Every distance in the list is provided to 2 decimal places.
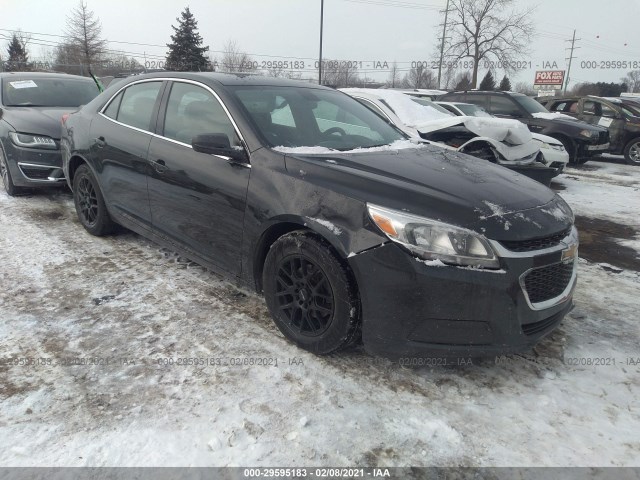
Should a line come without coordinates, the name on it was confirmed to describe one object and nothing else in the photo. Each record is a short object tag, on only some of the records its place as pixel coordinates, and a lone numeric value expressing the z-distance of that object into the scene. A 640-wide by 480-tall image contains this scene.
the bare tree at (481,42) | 42.41
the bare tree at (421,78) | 61.67
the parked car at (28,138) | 5.66
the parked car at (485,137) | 6.54
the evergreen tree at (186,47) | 40.22
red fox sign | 69.44
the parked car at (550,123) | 10.24
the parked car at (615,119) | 11.78
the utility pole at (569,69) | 66.13
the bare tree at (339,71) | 60.25
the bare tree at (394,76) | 75.31
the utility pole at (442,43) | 43.40
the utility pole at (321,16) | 24.70
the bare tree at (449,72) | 43.69
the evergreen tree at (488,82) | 45.37
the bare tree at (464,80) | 43.56
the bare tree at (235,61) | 48.72
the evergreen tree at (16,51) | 47.90
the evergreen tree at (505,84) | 50.12
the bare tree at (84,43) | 41.91
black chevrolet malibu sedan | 2.29
